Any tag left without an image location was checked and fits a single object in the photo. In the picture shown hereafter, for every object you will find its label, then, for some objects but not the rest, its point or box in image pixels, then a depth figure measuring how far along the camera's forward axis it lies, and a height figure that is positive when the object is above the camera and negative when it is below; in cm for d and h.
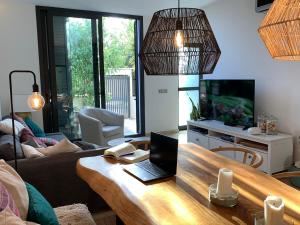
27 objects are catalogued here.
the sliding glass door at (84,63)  472 +37
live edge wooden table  123 -60
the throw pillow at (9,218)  98 -49
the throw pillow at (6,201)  113 -50
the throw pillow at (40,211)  129 -62
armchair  433 -72
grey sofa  222 -79
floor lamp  202 -12
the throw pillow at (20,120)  374 -51
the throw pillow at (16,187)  129 -52
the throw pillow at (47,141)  336 -73
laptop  171 -55
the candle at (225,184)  137 -52
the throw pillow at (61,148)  236 -57
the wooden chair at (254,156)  198 -60
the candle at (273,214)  107 -53
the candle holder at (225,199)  133 -59
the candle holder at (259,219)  111 -57
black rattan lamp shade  158 +21
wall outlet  575 -20
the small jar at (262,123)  382 -61
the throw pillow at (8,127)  312 -50
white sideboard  352 -89
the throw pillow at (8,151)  223 -55
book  201 -55
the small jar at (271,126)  378 -65
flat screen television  410 -34
